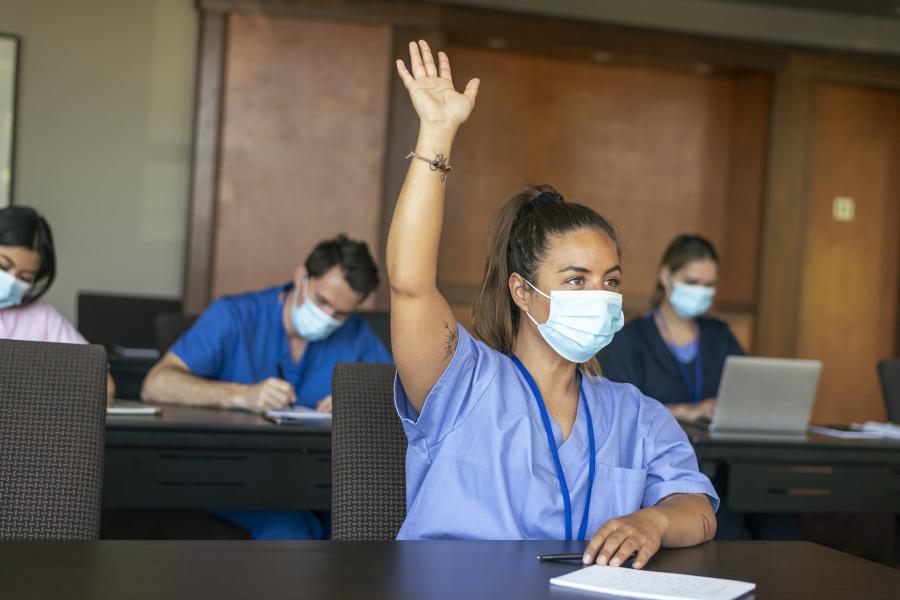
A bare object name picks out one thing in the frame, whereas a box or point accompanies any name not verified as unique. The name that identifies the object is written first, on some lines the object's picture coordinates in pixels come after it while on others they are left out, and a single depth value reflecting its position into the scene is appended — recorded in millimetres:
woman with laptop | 3779
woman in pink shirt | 2750
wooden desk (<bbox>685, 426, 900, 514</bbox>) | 2986
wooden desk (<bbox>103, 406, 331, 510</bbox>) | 2566
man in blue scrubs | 3188
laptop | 3145
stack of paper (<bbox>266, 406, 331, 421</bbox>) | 2842
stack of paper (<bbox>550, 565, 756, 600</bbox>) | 1218
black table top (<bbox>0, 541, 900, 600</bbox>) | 1142
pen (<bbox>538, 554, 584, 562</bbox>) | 1379
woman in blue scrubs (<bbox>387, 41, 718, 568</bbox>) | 1531
